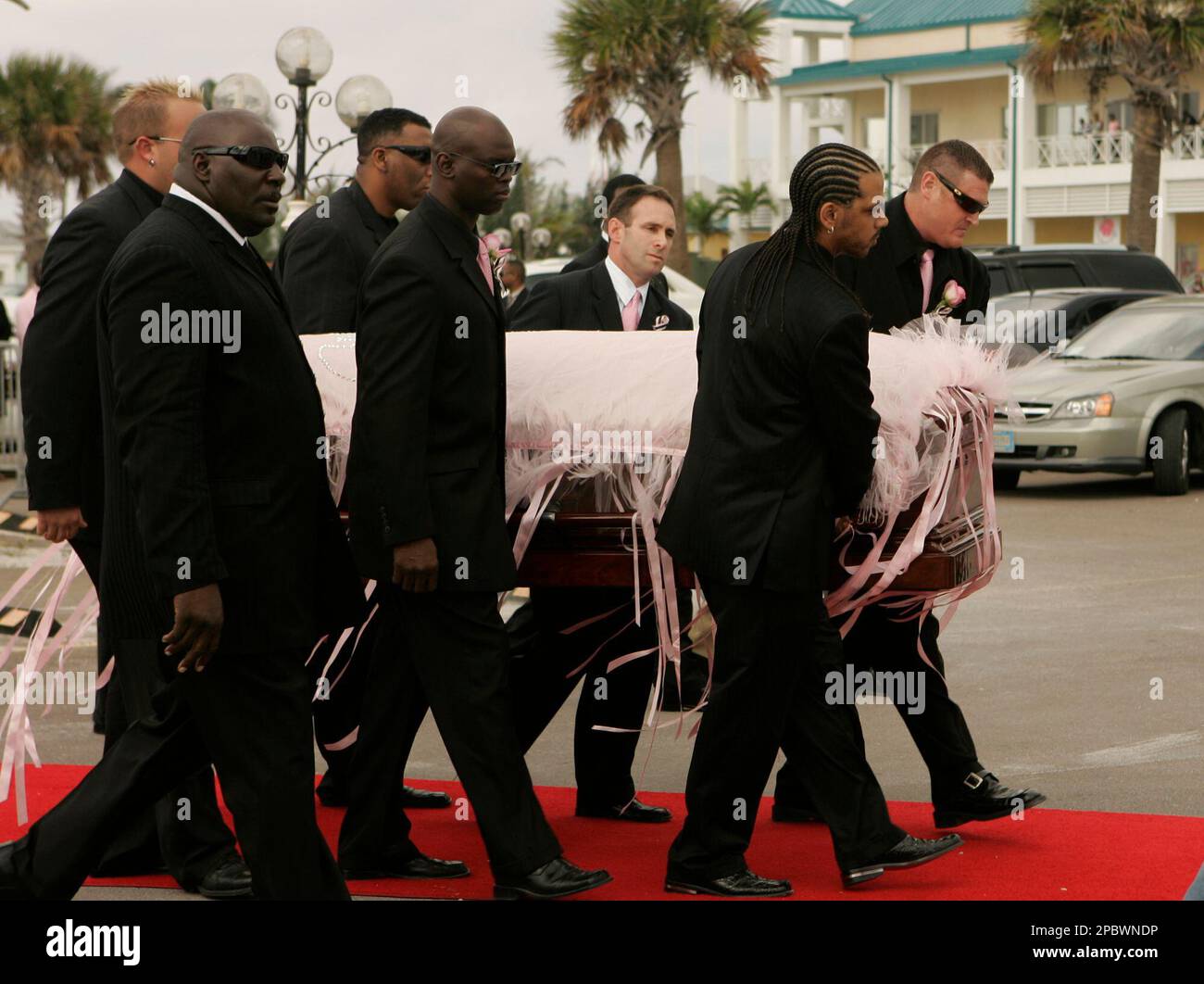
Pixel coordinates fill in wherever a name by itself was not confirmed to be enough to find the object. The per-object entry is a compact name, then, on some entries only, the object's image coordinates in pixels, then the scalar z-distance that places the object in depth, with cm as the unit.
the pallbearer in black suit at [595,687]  575
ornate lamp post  1628
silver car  1438
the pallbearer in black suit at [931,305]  546
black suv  2023
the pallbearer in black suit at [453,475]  458
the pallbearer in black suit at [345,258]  599
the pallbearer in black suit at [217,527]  391
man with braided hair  464
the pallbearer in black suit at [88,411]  504
